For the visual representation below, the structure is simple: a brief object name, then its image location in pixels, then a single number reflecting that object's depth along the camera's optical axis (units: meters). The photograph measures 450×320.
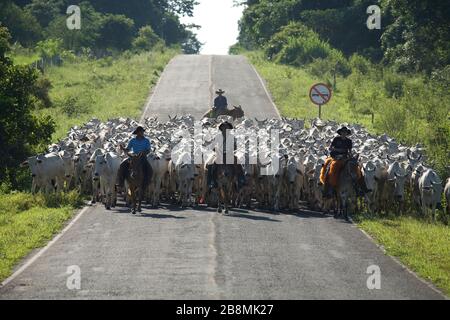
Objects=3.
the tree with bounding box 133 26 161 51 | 87.44
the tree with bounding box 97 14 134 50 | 86.25
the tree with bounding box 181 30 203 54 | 125.44
